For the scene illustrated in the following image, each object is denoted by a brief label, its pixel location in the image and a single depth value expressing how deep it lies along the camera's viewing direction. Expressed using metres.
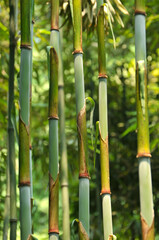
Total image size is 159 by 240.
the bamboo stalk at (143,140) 1.68
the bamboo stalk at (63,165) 2.64
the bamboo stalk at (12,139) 2.22
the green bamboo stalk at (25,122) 1.80
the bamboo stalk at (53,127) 1.82
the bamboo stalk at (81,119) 1.81
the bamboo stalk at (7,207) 2.48
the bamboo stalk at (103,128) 1.81
